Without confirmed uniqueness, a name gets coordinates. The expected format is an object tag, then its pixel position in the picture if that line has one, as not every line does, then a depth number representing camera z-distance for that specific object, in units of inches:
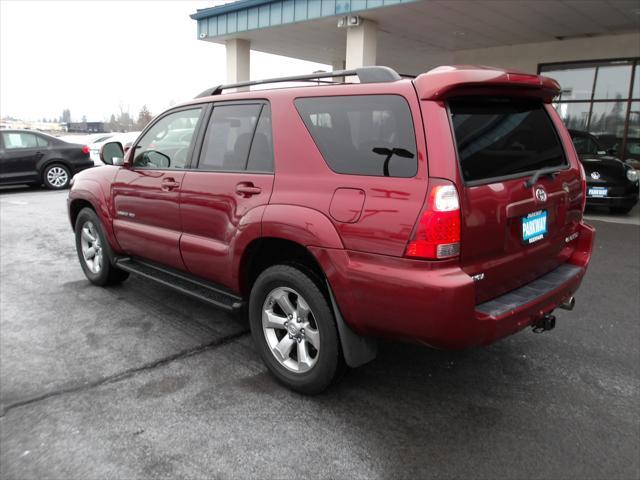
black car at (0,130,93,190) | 491.1
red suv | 99.8
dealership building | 438.3
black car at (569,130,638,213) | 369.7
